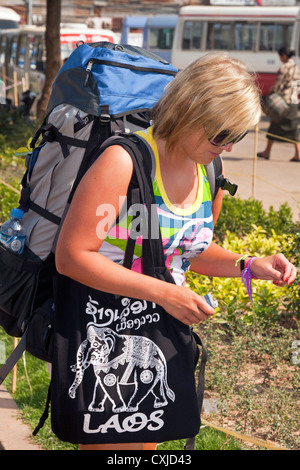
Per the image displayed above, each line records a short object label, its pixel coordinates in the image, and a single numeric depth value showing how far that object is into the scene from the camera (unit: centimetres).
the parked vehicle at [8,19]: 2964
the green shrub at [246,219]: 693
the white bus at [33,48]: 2055
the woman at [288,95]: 1344
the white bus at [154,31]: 2823
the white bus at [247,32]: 2266
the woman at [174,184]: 196
